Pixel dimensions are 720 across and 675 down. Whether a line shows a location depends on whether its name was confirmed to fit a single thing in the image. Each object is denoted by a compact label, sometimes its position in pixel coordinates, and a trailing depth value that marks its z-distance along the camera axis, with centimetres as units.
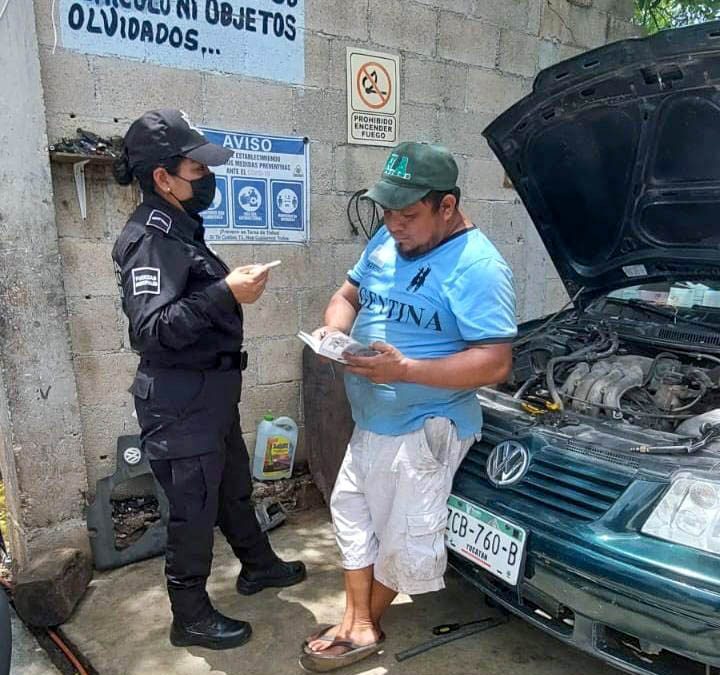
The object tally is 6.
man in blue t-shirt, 211
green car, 182
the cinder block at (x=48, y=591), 262
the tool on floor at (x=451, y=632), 245
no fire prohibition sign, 370
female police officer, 215
